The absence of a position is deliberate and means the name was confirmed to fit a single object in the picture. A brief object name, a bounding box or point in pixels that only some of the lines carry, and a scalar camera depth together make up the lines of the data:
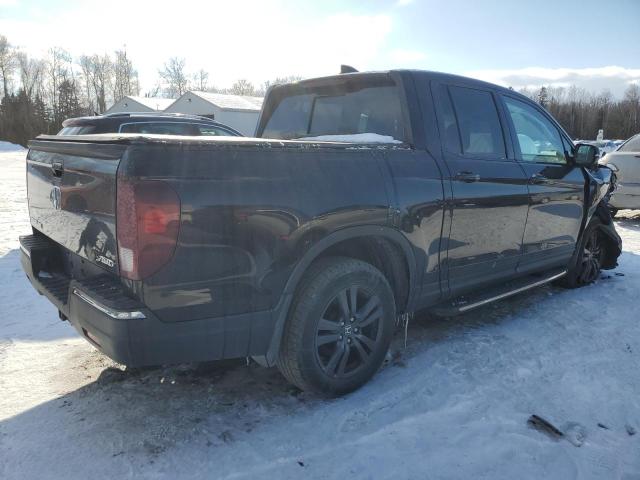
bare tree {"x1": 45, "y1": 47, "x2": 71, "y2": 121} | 77.16
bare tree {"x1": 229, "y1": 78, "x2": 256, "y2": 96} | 89.71
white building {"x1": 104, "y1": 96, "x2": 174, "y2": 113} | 42.34
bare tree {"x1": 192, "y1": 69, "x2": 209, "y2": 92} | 97.50
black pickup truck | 2.21
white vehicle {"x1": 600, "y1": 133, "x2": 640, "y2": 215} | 9.37
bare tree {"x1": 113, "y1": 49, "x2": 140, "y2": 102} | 87.06
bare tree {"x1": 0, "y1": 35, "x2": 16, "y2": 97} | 69.44
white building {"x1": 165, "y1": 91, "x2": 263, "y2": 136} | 33.59
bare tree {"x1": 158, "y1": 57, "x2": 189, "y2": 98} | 88.19
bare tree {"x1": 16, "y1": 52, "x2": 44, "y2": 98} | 73.31
